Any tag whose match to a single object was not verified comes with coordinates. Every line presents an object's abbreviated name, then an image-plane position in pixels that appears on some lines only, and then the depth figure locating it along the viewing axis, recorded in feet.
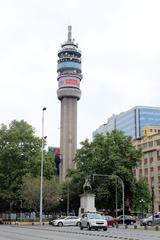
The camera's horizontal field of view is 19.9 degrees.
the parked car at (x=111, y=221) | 176.76
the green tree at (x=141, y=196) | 254.47
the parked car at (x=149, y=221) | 182.09
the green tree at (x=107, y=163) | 227.81
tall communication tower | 519.60
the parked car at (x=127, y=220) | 206.52
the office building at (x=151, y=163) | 381.40
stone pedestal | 198.48
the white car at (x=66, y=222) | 170.97
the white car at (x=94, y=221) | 127.24
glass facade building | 513.86
